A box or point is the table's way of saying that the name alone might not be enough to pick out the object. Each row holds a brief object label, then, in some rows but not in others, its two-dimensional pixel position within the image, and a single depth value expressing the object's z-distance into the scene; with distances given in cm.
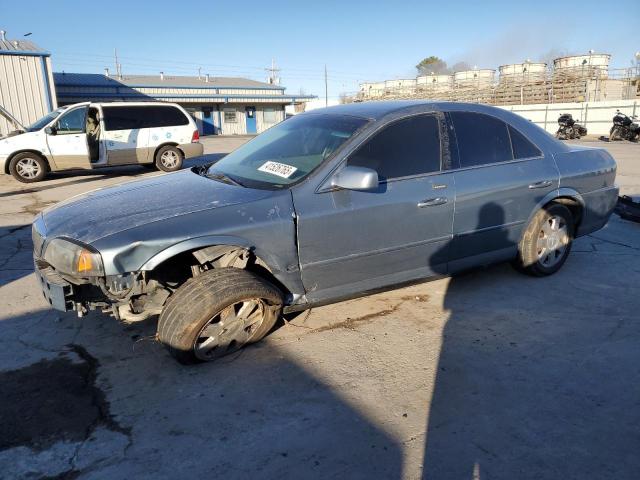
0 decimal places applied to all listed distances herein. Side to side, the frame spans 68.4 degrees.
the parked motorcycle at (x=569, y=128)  2408
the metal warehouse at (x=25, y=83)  1720
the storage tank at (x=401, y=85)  5228
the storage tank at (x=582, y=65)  3597
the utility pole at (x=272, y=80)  4439
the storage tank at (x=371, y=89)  5519
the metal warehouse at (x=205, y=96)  3266
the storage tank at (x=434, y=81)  4947
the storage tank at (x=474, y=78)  4528
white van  1109
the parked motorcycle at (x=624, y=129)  2164
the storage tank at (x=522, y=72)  4059
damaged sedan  292
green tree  8202
